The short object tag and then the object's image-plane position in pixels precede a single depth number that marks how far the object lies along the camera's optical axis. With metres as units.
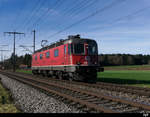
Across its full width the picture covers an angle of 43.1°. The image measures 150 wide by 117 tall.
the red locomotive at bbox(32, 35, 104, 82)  15.43
